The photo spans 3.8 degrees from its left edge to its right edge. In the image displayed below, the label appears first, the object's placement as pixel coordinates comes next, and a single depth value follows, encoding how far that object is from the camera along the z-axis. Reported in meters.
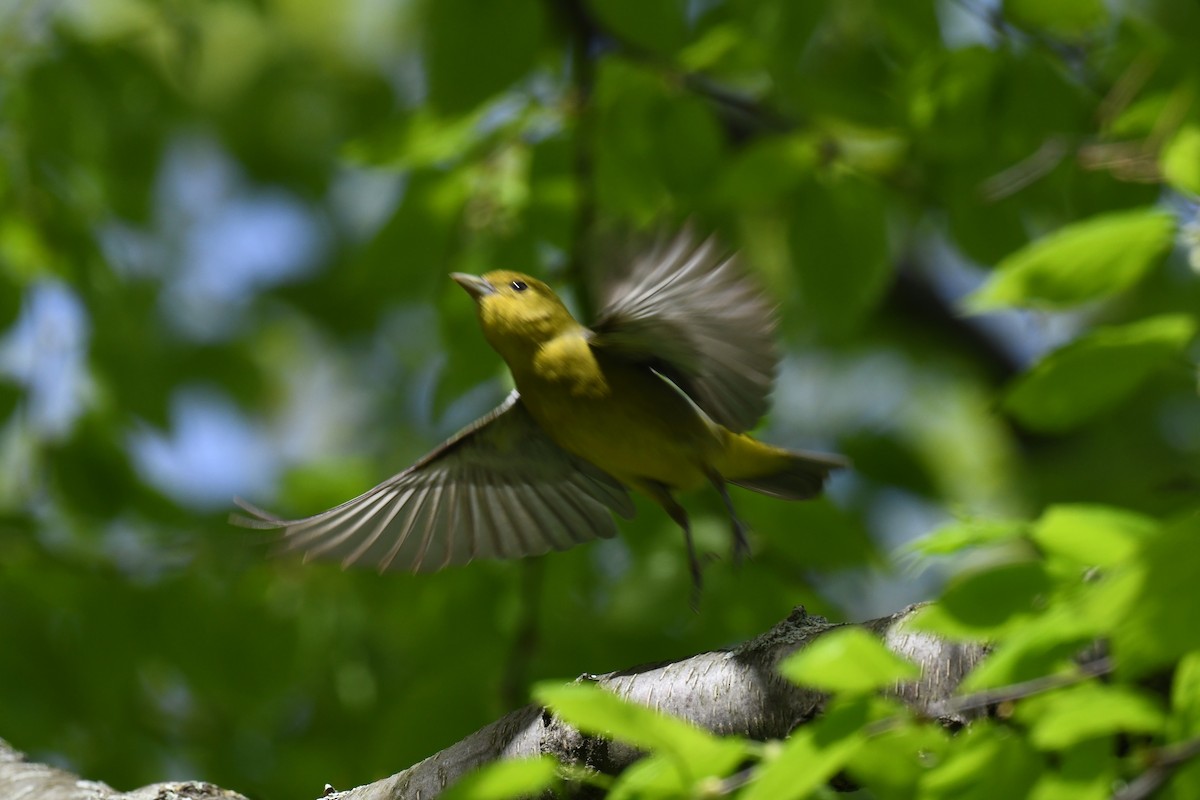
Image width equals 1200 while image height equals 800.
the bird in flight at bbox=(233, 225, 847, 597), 6.14
